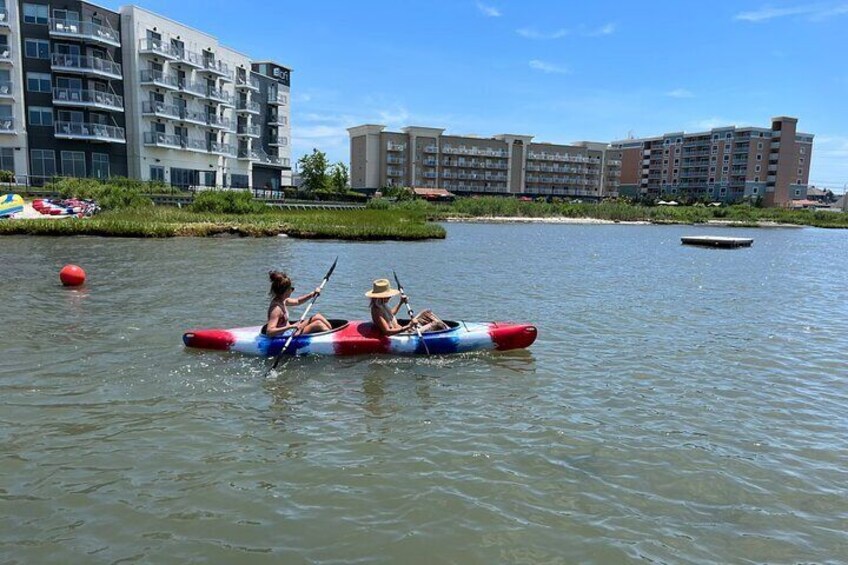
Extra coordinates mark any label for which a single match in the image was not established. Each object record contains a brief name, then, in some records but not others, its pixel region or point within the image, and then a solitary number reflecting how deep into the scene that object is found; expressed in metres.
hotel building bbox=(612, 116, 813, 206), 135.25
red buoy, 19.11
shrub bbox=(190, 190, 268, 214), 46.78
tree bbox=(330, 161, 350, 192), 84.31
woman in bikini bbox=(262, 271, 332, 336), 11.00
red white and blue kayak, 11.08
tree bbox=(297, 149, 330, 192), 82.88
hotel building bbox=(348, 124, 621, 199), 123.38
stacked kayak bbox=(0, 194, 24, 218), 37.57
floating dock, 46.22
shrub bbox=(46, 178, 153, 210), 44.44
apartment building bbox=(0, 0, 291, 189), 53.81
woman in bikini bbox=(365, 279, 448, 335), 11.16
